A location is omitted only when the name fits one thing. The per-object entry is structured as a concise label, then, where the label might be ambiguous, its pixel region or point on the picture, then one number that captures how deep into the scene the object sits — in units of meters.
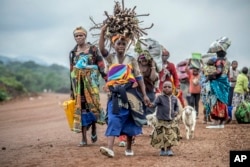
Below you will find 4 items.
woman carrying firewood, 16.06
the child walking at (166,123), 16.83
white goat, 21.60
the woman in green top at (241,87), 30.40
